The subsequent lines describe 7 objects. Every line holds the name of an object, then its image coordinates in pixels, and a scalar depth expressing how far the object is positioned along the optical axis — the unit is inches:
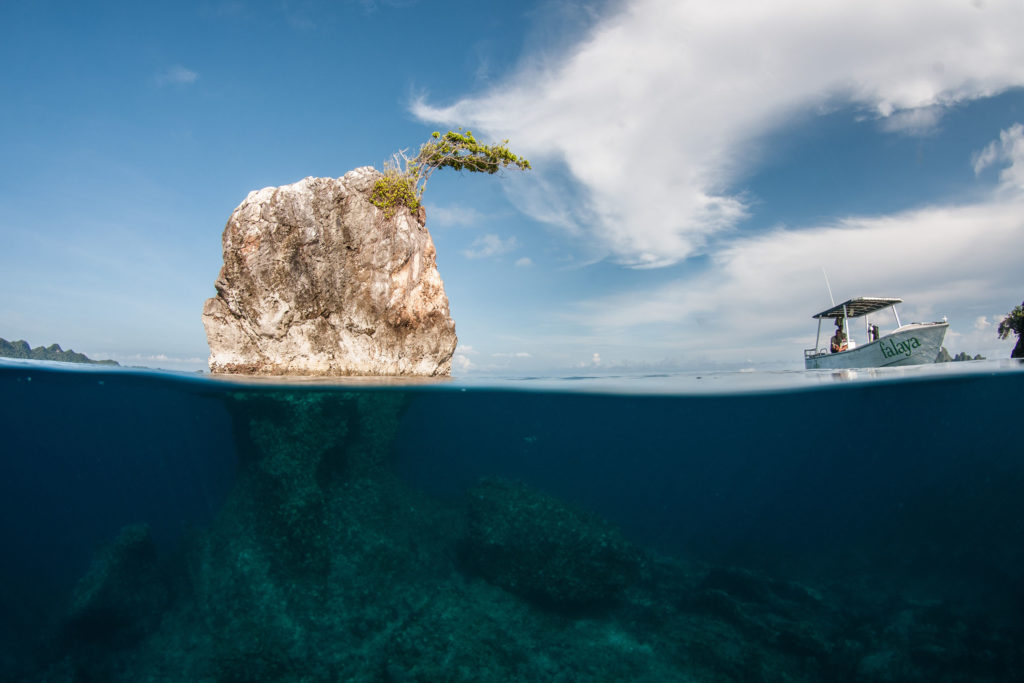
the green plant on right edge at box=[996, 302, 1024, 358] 993.5
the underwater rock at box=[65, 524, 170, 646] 401.7
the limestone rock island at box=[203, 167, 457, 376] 491.8
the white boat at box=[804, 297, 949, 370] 596.4
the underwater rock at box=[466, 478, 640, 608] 414.0
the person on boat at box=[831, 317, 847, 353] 708.7
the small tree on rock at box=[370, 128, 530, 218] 553.6
